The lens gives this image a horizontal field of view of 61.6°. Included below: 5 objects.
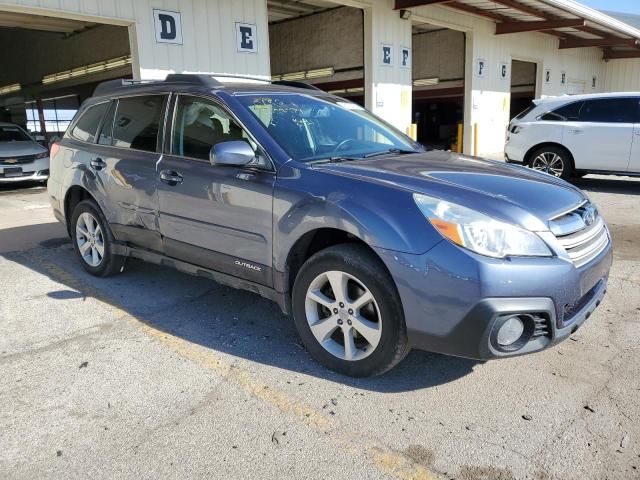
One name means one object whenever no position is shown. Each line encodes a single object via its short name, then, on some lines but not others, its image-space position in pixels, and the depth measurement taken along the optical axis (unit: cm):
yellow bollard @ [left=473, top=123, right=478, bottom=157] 1711
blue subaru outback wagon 268
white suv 916
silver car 1145
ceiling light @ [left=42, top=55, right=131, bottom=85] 1671
